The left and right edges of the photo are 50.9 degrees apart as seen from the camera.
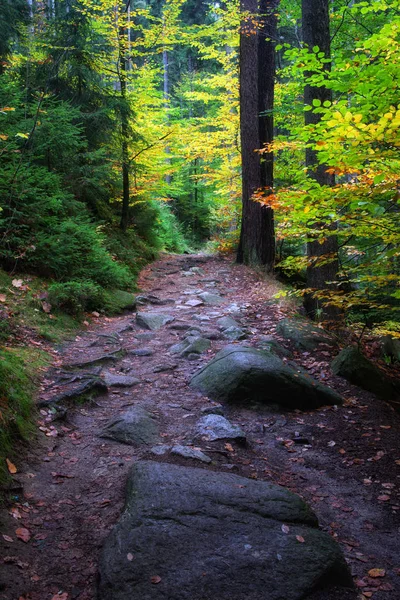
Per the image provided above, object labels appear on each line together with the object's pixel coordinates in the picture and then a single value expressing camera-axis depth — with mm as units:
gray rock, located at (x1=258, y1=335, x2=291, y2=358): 6137
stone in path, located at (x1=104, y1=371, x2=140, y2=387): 5225
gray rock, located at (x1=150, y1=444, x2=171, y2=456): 3730
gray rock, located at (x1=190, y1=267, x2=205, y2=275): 12839
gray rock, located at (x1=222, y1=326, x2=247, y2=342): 6828
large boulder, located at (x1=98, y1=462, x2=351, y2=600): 2344
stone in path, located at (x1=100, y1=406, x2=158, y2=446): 3980
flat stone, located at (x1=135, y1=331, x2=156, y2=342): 7031
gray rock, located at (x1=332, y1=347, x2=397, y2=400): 5695
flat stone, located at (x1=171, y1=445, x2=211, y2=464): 3667
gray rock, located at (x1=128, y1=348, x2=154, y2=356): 6359
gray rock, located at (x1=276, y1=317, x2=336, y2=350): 6617
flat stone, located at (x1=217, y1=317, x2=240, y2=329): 7489
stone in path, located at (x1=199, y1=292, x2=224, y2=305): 9406
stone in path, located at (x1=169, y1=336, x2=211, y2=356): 6359
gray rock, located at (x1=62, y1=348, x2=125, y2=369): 5425
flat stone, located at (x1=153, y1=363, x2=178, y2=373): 5765
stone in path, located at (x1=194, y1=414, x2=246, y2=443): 4184
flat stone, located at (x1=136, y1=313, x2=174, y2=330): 7613
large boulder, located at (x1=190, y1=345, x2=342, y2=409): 4965
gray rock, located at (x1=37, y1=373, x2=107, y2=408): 4445
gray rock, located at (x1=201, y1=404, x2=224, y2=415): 4688
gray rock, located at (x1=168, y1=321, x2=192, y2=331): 7469
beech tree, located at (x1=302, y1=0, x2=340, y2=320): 6707
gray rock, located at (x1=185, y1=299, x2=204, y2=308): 9200
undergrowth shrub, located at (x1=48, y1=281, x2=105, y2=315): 7000
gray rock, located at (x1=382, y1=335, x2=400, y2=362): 7687
